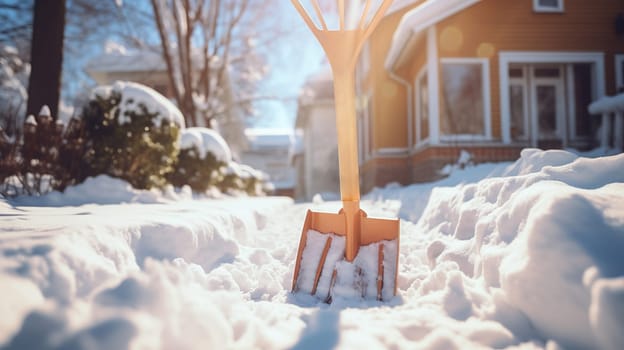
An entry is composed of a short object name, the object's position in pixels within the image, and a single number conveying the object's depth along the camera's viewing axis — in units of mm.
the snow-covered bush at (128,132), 4031
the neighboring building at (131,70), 14062
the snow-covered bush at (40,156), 3268
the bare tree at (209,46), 9371
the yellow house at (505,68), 6328
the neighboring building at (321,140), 14477
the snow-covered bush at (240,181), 8259
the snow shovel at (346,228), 1713
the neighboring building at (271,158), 24000
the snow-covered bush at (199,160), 6168
